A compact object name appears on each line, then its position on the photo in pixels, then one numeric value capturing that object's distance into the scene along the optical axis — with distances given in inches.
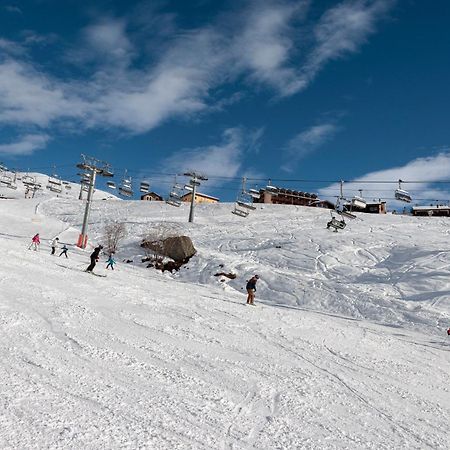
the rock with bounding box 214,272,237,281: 1123.9
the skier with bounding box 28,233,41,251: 1073.2
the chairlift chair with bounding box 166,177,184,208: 1827.0
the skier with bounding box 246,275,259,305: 746.8
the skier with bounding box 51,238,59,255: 1073.5
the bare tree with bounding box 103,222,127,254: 1429.6
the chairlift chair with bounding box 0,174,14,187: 2375.2
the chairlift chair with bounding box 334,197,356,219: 1452.8
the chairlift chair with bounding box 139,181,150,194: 1858.1
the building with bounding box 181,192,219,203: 4587.6
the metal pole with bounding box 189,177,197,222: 1909.4
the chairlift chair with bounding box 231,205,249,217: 1754.3
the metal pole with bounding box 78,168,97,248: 1371.1
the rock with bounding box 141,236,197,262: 1286.9
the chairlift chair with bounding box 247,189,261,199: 1520.7
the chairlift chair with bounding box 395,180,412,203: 1236.5
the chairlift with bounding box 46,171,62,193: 2143.2
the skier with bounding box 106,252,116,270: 948.6
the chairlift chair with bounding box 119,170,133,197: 1775.3
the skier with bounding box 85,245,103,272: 829.2
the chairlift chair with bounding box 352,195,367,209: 1267.2
